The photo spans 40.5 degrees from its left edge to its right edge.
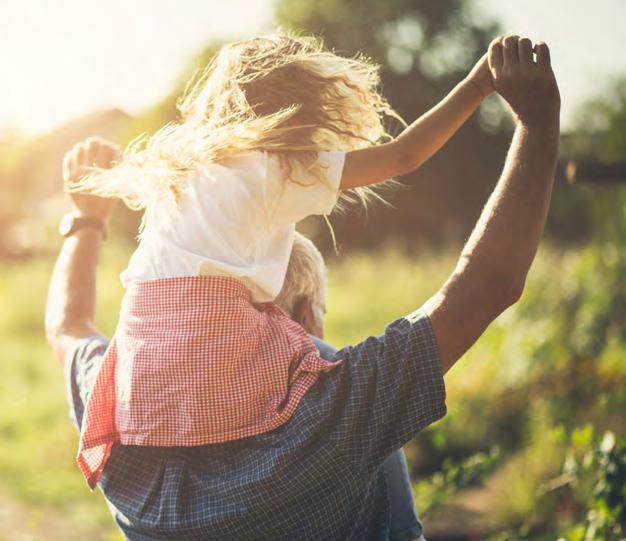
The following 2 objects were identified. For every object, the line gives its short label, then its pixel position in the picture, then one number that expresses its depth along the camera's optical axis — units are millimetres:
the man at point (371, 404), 1627
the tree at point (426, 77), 19031
